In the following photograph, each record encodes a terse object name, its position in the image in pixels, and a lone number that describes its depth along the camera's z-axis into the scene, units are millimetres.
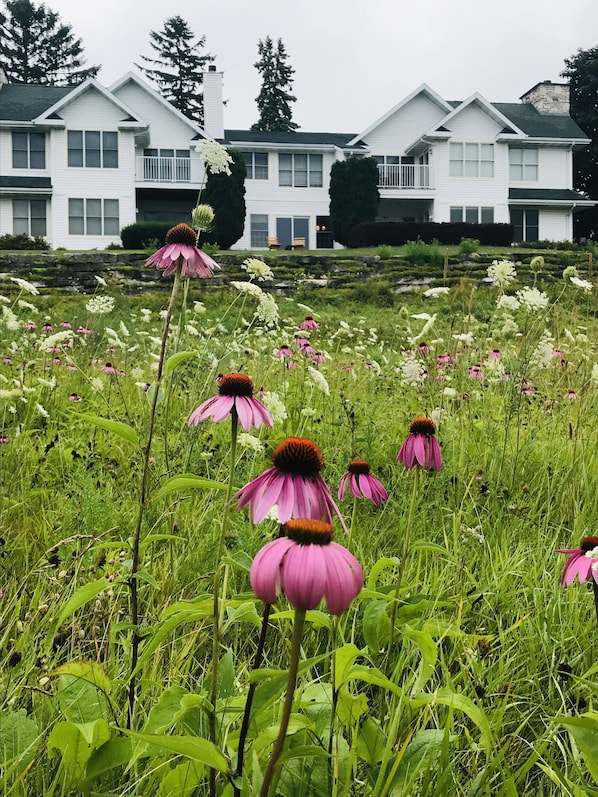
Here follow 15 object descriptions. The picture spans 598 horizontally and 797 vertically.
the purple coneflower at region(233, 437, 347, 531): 911
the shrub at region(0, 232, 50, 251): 23375
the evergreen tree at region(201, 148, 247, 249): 24859
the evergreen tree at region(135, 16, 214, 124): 47281
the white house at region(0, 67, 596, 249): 26062
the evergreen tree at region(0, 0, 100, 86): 44500
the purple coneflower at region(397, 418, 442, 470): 1584
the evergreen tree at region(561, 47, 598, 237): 43000
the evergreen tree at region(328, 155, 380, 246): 26531
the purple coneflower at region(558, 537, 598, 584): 1188
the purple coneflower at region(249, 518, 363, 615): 730
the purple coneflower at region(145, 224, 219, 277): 1574
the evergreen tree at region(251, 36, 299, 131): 48094
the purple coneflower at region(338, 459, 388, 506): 1742
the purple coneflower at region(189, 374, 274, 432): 1155
